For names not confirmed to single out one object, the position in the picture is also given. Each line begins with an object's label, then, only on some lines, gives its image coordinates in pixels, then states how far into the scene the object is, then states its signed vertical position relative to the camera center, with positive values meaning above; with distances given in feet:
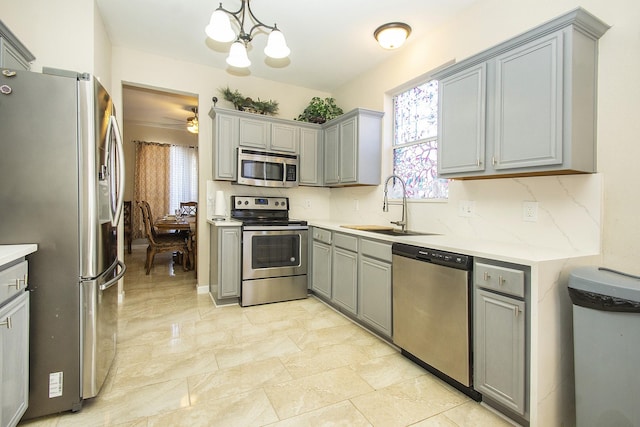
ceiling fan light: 18.28 +5.05
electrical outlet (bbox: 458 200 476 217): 8.20 +0.08
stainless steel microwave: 12.07 +1.68
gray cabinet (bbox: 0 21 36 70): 6.00 +3.37
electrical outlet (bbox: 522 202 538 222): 6.75 +0.00
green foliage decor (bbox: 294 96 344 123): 13.65 +4.40
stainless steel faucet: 10.08 +0.02
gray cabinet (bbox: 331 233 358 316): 9.52 -1.99
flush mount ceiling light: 9.32 +5.39
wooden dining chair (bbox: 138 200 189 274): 15.49 -1.62
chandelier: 7.39 +4.40
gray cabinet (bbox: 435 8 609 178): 5.49 +2.13
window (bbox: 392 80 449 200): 9.79 +2.31
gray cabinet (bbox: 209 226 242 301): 11.02 -1.85
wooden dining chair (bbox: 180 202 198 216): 23.39 +0.15
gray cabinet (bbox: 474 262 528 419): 5.09 -2.16
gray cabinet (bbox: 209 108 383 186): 11.52 +2.71
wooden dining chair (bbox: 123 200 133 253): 21.32 -1.00
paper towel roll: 12.34 +0.20
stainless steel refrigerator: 5.07 -0.08
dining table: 15.85 -0.94
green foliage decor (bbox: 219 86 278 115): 12.51 +4.37
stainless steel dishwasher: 5.97 -2.13
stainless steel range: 11.11 -1.87
